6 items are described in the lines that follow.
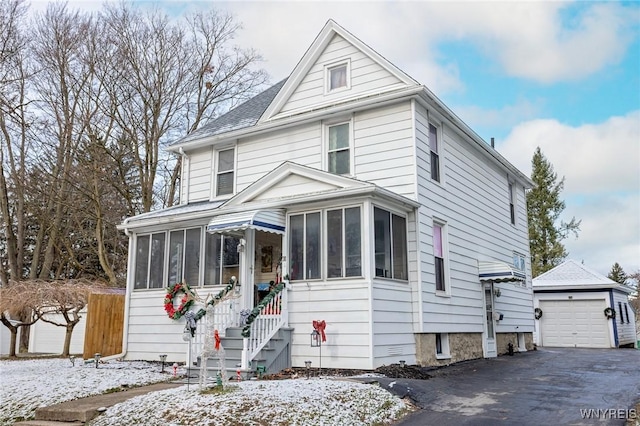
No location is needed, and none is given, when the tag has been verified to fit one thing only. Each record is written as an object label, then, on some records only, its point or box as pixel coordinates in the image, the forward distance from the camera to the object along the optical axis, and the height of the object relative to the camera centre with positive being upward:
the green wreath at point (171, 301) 12.56 +0.32
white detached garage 20.91 +0.17
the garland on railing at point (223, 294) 8.80 +0.40
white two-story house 10.55 +1.86
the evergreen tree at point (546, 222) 35.50 +6.17
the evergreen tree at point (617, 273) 43.47 +3.37
